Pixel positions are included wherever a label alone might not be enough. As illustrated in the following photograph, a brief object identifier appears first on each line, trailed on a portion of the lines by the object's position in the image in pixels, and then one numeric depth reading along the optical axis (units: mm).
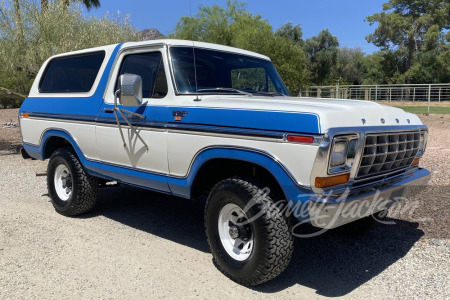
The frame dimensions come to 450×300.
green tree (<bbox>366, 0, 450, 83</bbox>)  41219
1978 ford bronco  3010
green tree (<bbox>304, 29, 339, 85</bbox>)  44688
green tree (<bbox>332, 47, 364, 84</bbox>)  52969
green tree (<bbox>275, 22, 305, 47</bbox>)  42766
